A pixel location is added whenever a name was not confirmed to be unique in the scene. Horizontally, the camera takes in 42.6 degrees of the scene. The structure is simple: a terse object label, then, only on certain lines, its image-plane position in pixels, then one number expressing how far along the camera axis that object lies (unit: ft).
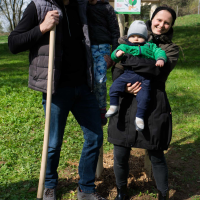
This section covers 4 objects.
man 6.90
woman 7.25
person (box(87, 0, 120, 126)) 8.23
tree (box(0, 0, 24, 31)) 83.46
